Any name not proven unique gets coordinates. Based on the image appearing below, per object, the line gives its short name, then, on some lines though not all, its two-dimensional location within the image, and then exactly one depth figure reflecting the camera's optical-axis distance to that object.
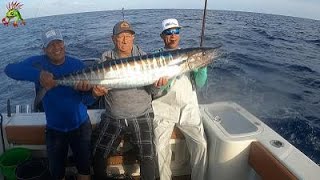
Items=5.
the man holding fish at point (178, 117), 2.63
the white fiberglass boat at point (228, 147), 2.11
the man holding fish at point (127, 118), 2.49
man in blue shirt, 2.39
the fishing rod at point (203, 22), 3.45
